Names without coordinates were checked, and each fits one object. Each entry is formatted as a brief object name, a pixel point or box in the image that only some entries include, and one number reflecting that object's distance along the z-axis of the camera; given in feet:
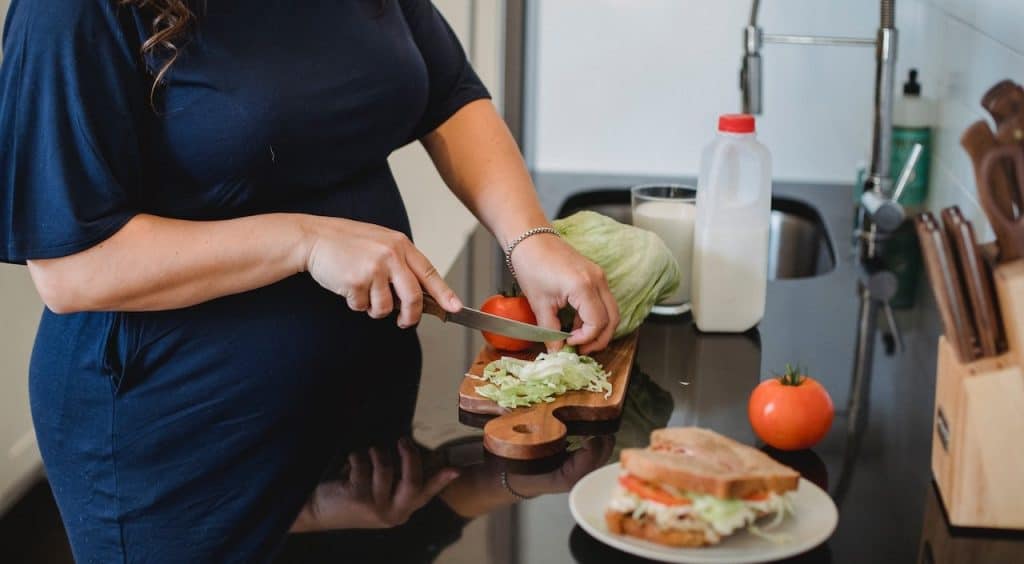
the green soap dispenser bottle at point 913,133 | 7.29
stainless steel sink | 7.50
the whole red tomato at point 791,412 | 3.82
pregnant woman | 3.73
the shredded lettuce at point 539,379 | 4.17
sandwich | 2.95
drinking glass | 5.41
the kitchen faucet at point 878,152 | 6.48
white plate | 3.02
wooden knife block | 3.14
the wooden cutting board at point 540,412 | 3.85
